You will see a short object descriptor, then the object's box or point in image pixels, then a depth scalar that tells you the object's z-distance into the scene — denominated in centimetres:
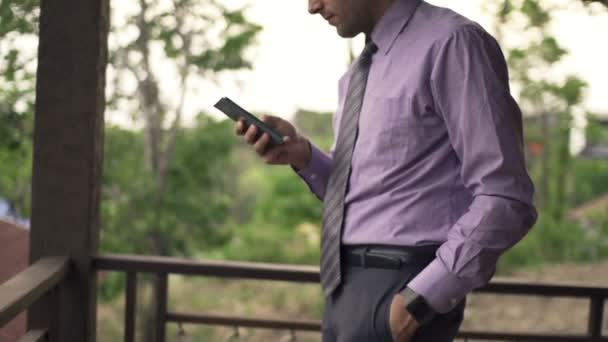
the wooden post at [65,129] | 487
